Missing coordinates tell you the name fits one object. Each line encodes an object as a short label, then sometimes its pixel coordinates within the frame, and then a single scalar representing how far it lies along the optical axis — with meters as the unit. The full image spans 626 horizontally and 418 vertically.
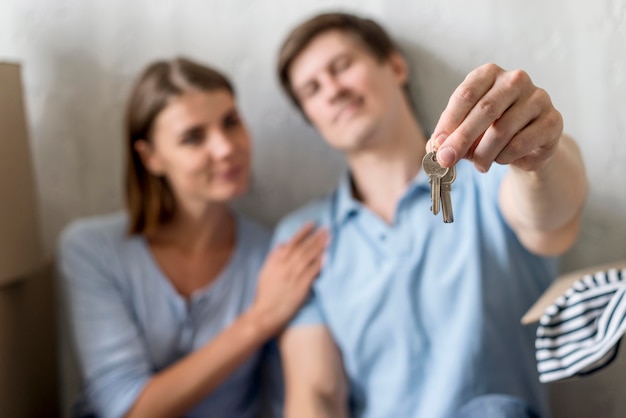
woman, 0.98
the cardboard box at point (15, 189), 0.99
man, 0.85
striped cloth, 0.64
